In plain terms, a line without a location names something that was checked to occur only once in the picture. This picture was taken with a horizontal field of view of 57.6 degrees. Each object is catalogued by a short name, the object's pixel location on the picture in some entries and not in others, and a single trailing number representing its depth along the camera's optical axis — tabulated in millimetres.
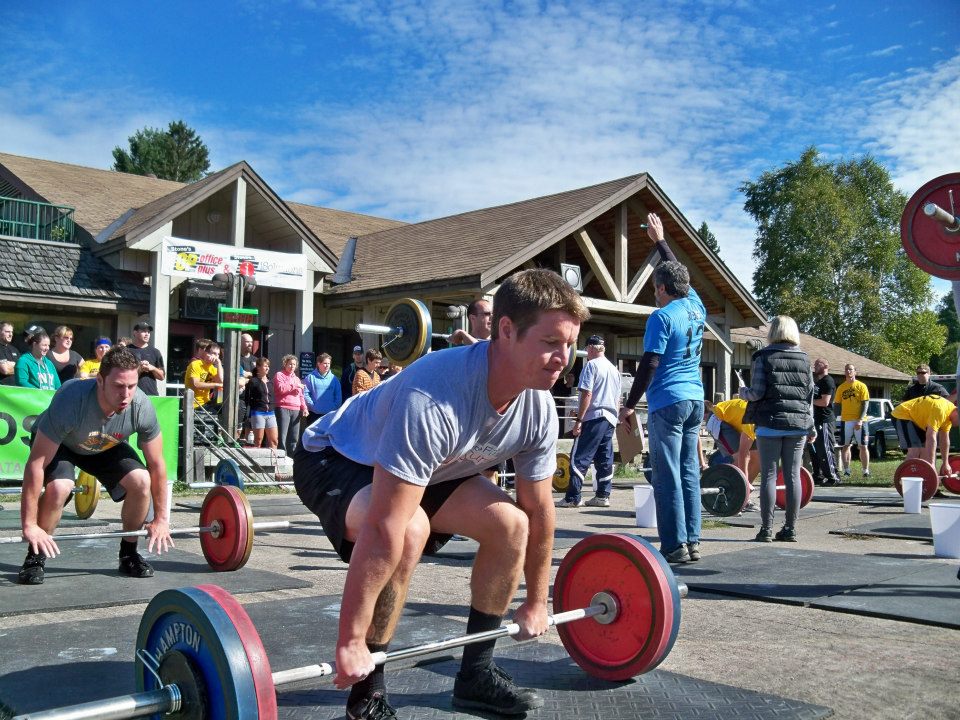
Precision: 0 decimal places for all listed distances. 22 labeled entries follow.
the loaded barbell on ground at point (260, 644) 1963
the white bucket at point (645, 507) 6918
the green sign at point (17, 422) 8391
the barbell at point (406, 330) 6609
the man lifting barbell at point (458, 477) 2209
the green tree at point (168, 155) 55250
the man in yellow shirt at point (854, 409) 12922
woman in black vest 5820
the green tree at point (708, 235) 69212
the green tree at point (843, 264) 40094
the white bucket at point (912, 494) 7938
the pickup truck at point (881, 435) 21250
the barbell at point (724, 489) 6723
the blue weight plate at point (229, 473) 5794
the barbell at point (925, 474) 8438
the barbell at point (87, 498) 6941
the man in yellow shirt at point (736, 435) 8258
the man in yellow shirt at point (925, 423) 9625
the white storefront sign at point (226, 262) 13477
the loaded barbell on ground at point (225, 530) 4680
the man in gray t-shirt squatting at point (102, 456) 4230
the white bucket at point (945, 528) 5469
